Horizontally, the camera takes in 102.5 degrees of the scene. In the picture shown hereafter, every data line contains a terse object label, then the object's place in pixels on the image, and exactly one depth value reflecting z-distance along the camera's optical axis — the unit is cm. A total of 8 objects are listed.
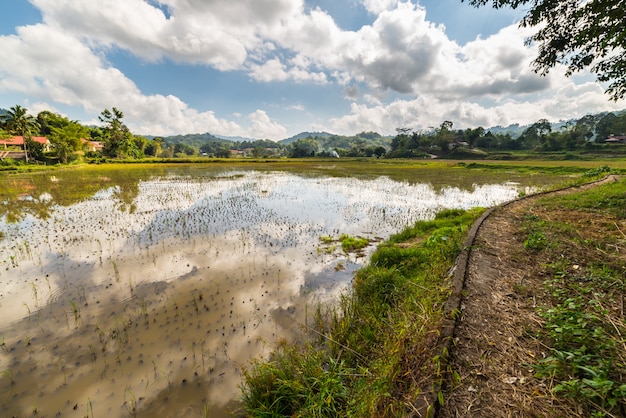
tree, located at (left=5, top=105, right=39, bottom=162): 4106
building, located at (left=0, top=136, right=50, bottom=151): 4938
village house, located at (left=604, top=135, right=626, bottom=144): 6159
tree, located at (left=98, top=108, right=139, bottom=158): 5612
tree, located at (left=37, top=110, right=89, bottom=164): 4262
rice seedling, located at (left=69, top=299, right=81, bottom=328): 467
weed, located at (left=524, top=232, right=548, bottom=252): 530
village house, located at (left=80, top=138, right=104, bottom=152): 6114
